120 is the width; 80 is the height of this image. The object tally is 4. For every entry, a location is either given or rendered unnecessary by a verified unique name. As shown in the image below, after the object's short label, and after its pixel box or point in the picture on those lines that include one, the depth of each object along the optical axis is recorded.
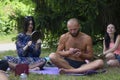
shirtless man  8.19
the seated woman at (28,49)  8.97
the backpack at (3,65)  7.46
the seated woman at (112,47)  9.33
